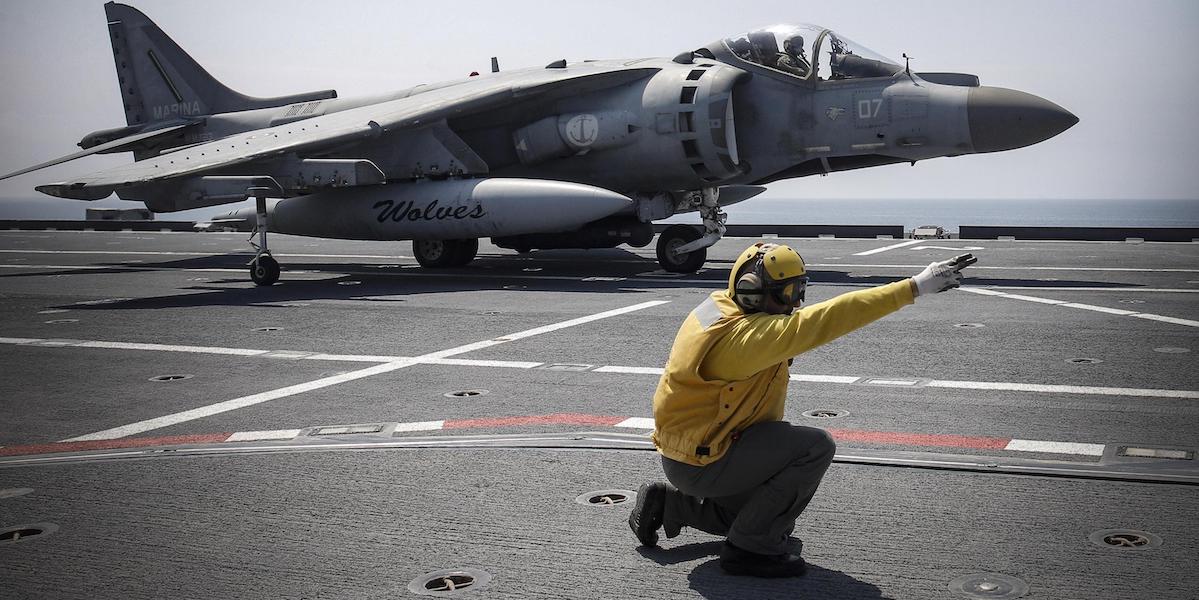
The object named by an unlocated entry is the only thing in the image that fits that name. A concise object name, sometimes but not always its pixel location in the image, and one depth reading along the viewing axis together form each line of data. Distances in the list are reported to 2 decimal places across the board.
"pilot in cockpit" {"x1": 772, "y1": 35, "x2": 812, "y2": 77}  16.70
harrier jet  16.22
